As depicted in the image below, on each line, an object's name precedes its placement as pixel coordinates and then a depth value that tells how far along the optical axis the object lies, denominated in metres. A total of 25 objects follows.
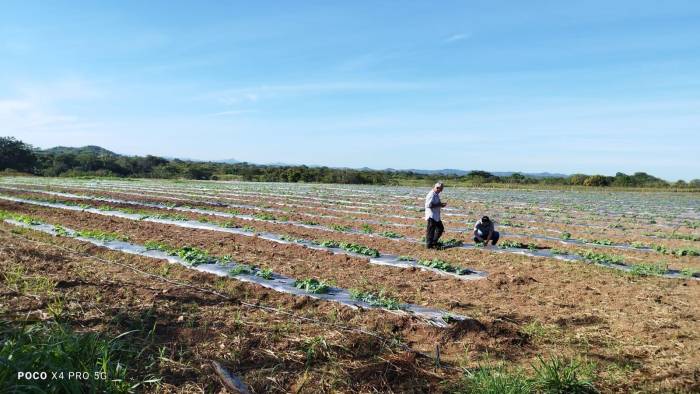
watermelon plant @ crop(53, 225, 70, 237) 10.82
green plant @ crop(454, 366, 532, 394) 3.47
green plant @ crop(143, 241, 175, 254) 9.11
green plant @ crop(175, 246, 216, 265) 8.00
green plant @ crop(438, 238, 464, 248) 11.04
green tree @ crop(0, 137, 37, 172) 57.09
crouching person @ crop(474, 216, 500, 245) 11.02
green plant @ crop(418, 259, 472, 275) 8.14
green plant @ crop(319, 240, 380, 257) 9.62
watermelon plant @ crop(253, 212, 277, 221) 15.63
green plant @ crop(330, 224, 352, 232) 13.53
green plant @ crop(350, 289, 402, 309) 5.90
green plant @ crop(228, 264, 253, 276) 7.33
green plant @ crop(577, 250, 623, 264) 9.23
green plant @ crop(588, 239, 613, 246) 12.03
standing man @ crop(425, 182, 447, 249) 10.34
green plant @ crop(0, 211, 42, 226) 12.68
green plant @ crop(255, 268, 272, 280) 7.16
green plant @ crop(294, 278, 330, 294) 6.45
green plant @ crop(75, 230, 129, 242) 10.22
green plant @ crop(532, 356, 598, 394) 3.61
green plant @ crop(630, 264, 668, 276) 8.32
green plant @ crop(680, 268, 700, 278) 8.24
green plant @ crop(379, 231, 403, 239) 12.44
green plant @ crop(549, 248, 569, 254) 10.21
